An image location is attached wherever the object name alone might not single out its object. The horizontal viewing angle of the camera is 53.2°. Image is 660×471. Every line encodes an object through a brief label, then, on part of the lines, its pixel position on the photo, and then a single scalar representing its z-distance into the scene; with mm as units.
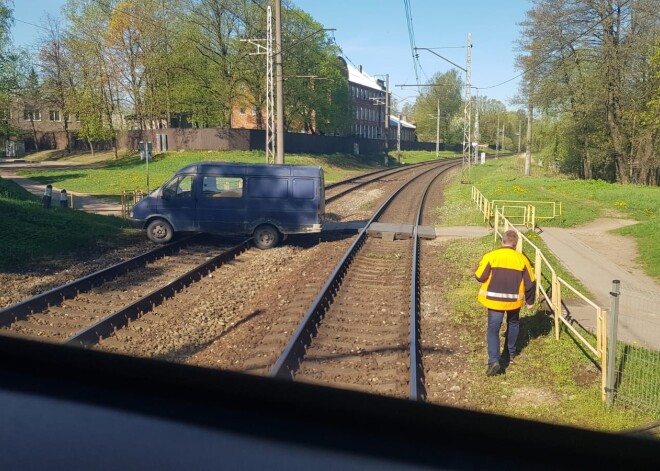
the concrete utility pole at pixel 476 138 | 47909
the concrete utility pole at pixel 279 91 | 24188
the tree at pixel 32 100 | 57156
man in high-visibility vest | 7477
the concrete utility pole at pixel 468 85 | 40875
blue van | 16047
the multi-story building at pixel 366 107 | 99625
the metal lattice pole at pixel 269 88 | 25516
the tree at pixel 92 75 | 52469
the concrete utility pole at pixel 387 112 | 57325
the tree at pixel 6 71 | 42031
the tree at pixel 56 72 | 58094
